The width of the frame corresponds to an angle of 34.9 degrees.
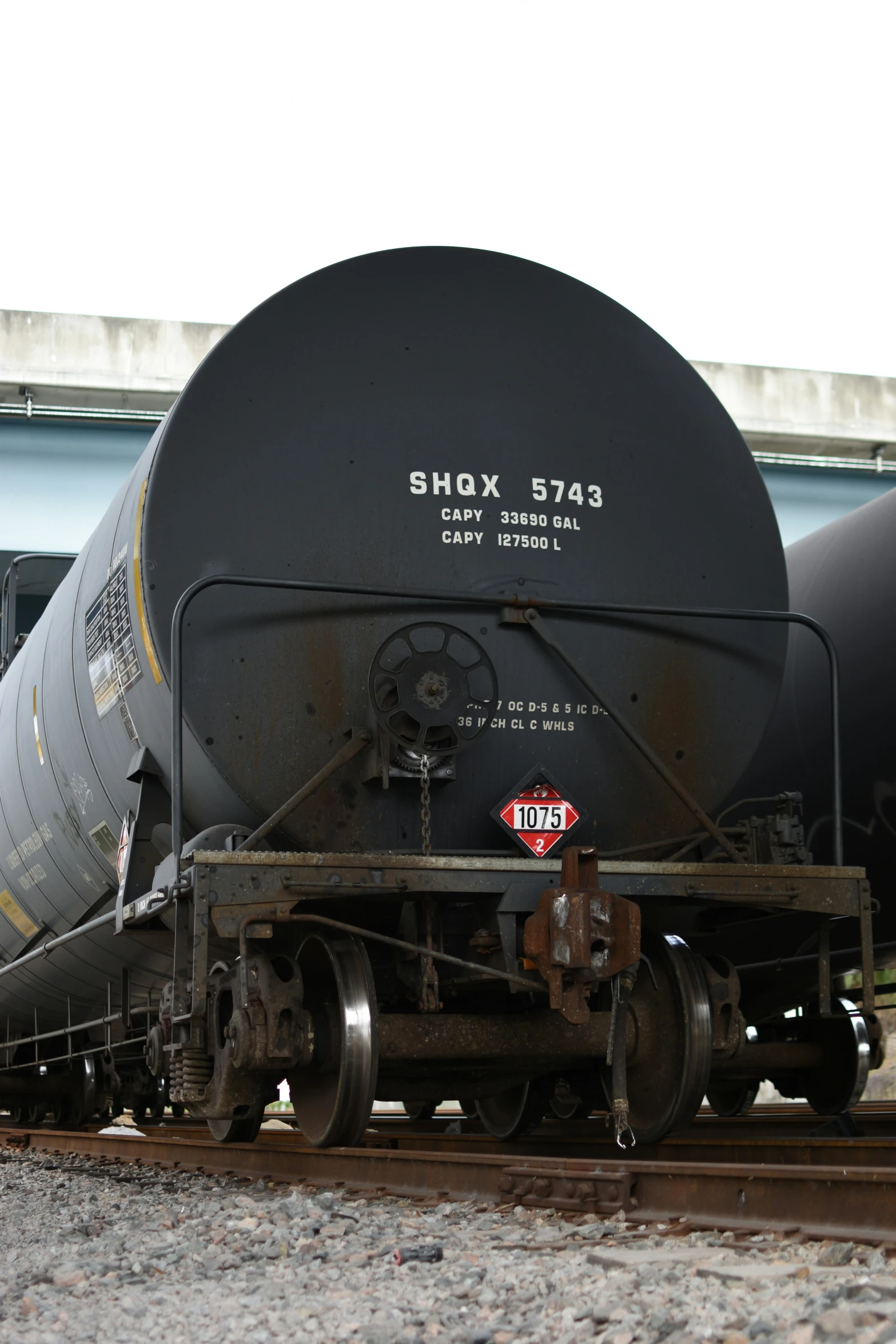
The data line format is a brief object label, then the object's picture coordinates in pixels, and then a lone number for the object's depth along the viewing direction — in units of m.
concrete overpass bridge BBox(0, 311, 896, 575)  15.48
